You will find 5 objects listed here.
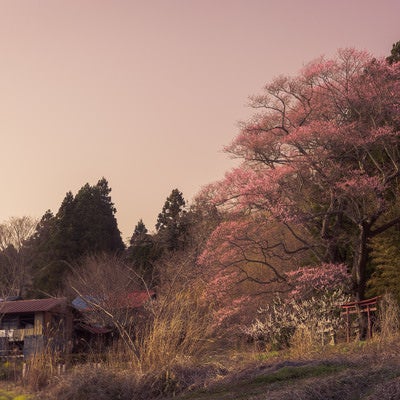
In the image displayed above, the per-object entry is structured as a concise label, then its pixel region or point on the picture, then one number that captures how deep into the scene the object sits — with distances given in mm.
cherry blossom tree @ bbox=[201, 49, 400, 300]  20062
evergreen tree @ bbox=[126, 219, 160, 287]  42656
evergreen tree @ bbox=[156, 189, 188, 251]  41281
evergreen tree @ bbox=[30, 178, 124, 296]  48469
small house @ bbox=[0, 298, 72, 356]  27969
